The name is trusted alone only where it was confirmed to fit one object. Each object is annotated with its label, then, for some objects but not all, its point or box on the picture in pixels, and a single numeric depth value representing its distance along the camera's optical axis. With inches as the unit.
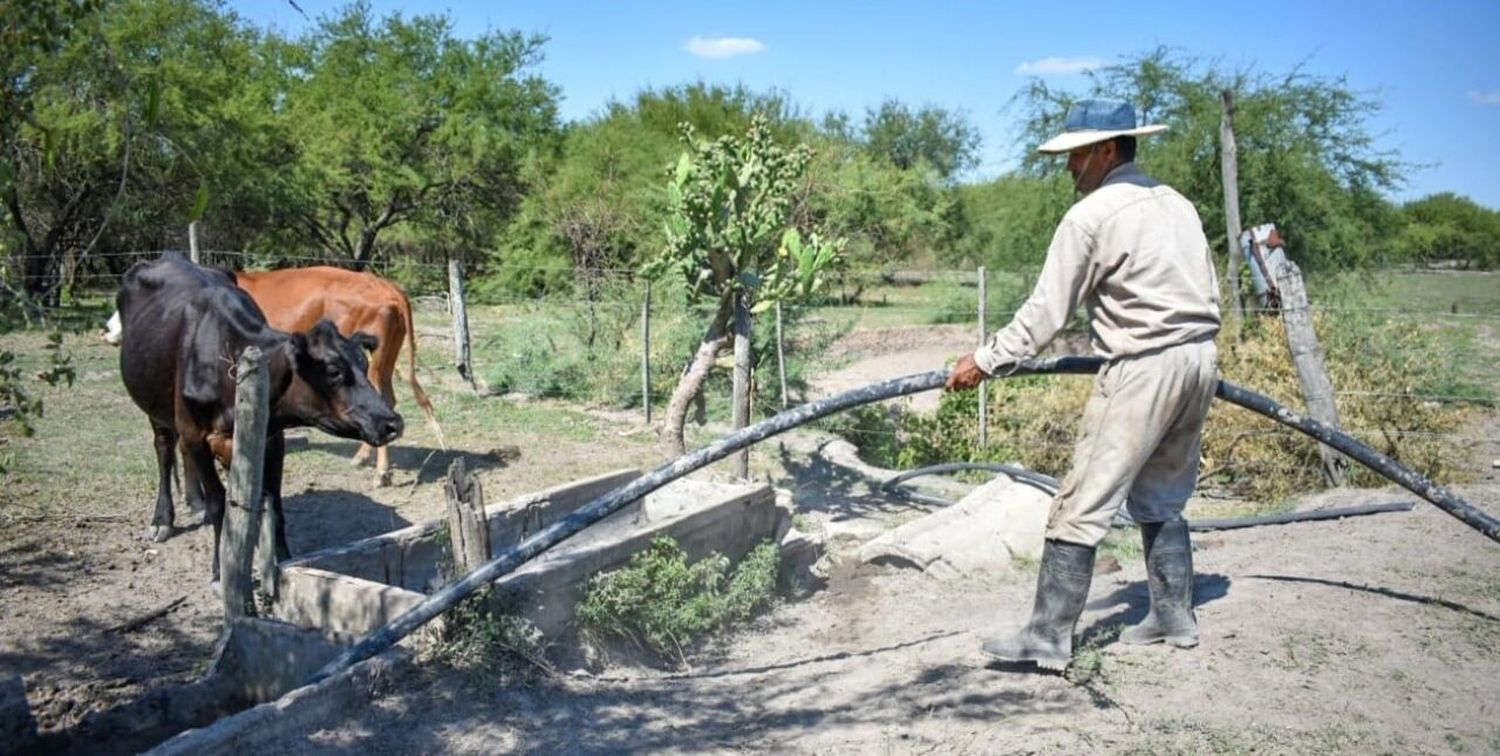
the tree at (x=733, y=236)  304.8
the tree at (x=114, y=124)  676.7
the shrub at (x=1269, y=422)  351.6
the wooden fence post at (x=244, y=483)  184.9
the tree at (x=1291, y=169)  641.0
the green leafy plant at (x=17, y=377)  138.5
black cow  233.1
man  161.3
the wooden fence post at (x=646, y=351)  474.0
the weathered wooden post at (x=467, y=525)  184.2
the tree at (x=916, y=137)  1843.0
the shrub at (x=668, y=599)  201.0
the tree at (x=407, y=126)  1003.3
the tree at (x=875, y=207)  975.0
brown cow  360.5
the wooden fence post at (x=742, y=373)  313.7
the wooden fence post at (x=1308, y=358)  321.1
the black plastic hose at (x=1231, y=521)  283.1
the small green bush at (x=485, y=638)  171.5
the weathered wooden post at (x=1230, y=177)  465.4
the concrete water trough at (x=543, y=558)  181.0
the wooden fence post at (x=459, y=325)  531.5
